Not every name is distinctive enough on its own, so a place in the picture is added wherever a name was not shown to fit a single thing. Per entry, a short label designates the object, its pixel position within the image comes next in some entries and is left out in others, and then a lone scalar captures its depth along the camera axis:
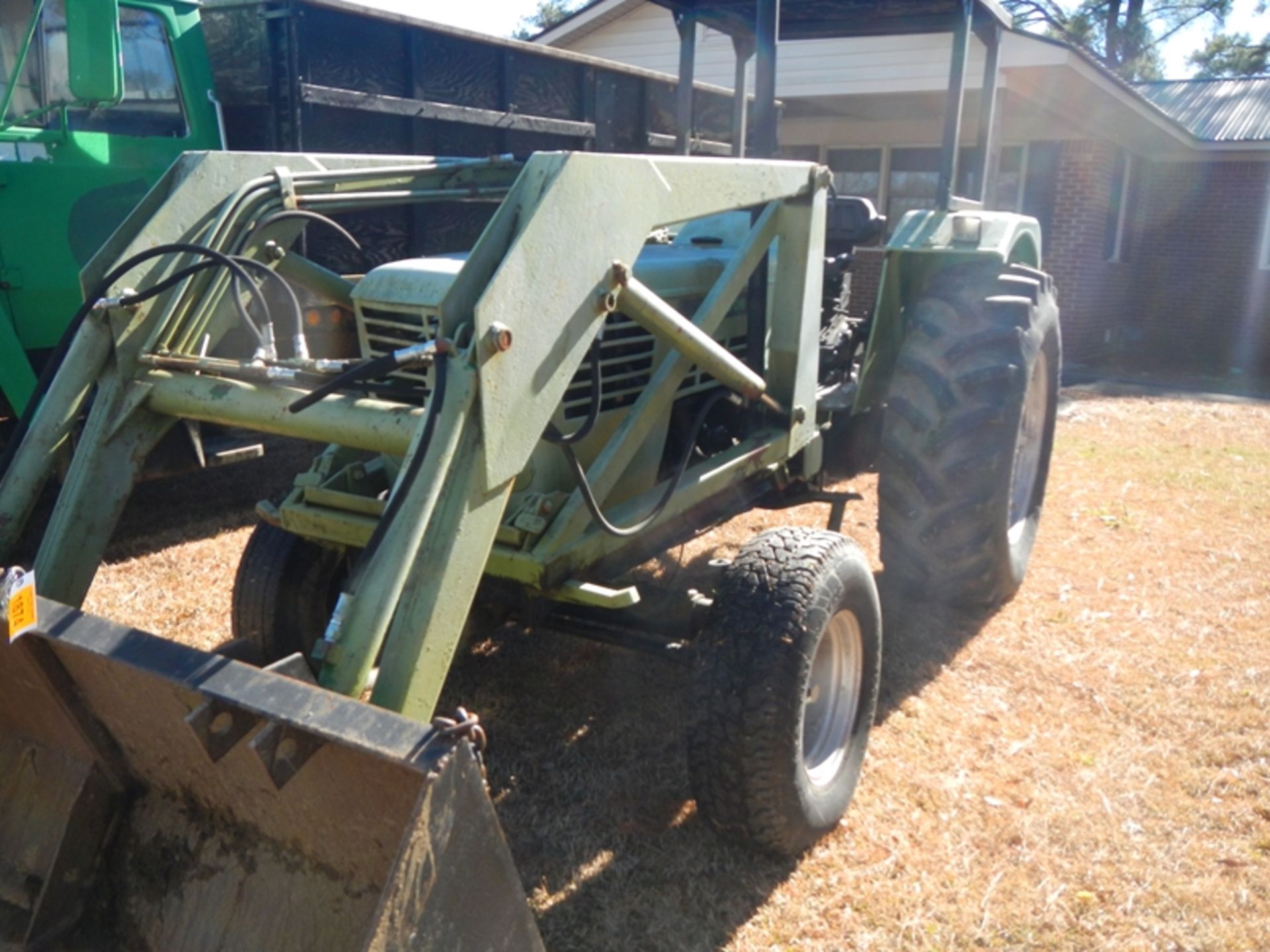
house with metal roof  11.57
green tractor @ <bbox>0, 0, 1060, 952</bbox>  1.88
